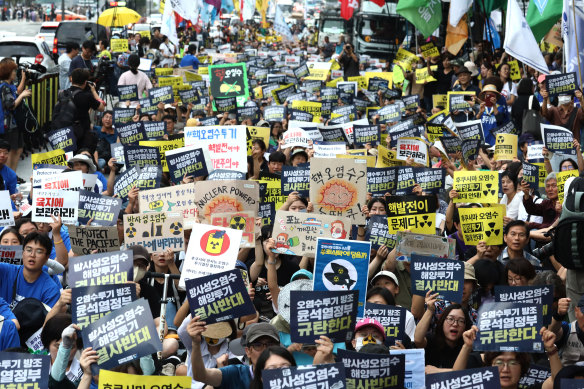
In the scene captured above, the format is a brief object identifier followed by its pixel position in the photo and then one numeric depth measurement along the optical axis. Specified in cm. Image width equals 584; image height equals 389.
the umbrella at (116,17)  3181
